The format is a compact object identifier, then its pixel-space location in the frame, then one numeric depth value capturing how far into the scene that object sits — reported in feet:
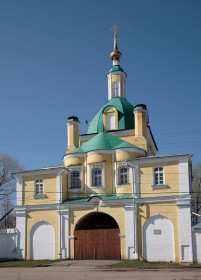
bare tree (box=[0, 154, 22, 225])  145.53
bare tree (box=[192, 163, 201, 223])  150.20
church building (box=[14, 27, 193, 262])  82.79
